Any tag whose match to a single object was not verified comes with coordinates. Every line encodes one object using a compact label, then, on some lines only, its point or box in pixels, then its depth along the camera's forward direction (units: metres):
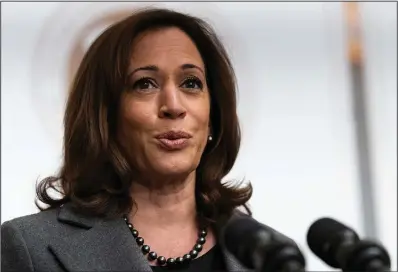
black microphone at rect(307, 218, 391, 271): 2.87
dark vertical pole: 3.76
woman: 3.13
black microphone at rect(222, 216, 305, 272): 2.85
